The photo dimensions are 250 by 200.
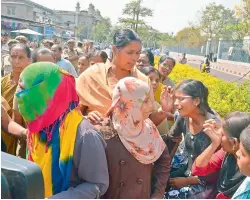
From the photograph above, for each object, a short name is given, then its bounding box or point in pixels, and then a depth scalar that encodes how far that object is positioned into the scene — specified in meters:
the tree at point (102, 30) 36.13
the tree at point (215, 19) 27.29
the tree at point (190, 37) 31.99
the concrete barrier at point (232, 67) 16.67
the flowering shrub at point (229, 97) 3.51
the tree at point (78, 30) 40.39
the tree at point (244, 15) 10.87
